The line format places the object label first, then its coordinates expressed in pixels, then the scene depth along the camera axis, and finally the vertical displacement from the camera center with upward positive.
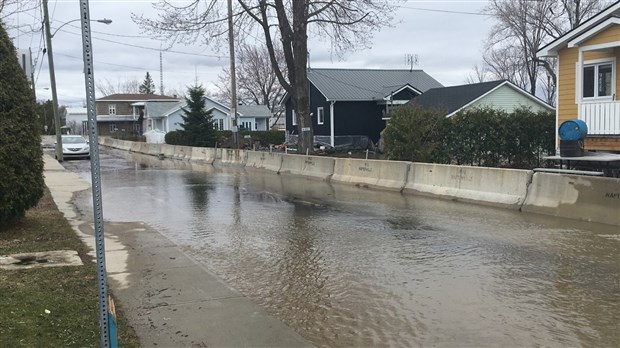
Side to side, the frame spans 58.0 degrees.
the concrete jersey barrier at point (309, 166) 20.78 -1.08
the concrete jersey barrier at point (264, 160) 25.09 -1.01
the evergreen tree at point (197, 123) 43.69 +1.34
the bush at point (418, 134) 18.70 +0.10
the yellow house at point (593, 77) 17.56 +1.97
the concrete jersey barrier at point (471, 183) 12.54 -1.18
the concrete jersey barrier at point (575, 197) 10.31 -1.24
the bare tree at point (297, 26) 26.88 +5.49
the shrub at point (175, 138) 47.01 +0.24
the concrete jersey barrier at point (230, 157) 29.55 -0.97
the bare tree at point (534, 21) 42.50 +9.31
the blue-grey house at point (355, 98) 41.91 +2.99
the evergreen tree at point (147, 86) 147.01 +14.69
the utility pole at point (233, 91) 31.93 +2.88
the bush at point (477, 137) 18.23 -0.02
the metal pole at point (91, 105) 3.32 +0.22
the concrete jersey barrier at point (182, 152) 36.97 -0.81
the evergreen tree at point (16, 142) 8.64 +0.02
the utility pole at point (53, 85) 31.80 +3.49
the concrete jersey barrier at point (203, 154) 33.56 -0.89
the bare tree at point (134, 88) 144.88 +13.79
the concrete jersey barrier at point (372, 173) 16.66 -1.14
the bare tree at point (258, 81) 79.69 +8.59
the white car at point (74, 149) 34.97 -0.44
